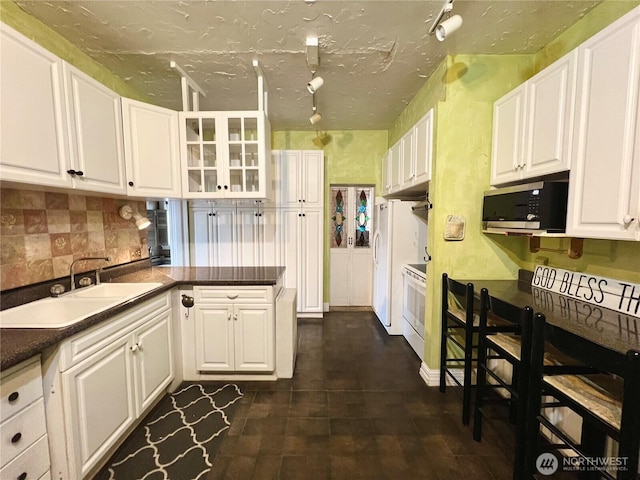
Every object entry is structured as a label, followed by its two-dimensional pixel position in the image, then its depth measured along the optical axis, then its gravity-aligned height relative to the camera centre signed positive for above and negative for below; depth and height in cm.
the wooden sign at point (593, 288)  137 -38
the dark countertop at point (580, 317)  109 -47
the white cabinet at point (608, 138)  118 +41
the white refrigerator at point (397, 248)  313 -31
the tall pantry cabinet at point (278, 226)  364 -5
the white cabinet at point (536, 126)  150 +62
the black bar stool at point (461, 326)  180 -73
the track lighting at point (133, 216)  236 +6
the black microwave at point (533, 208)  154 +10
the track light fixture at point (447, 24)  146 +109
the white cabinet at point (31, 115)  125 +55
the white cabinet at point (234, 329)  224 -90
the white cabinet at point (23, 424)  104 -84
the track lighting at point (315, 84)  204 +107
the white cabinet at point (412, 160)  222 +62
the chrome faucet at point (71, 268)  181 -31
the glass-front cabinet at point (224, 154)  237 +63
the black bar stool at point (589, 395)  92 -74
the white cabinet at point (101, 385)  125 -90
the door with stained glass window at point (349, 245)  426 -35
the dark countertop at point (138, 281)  107 -49
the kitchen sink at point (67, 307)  131 -49
